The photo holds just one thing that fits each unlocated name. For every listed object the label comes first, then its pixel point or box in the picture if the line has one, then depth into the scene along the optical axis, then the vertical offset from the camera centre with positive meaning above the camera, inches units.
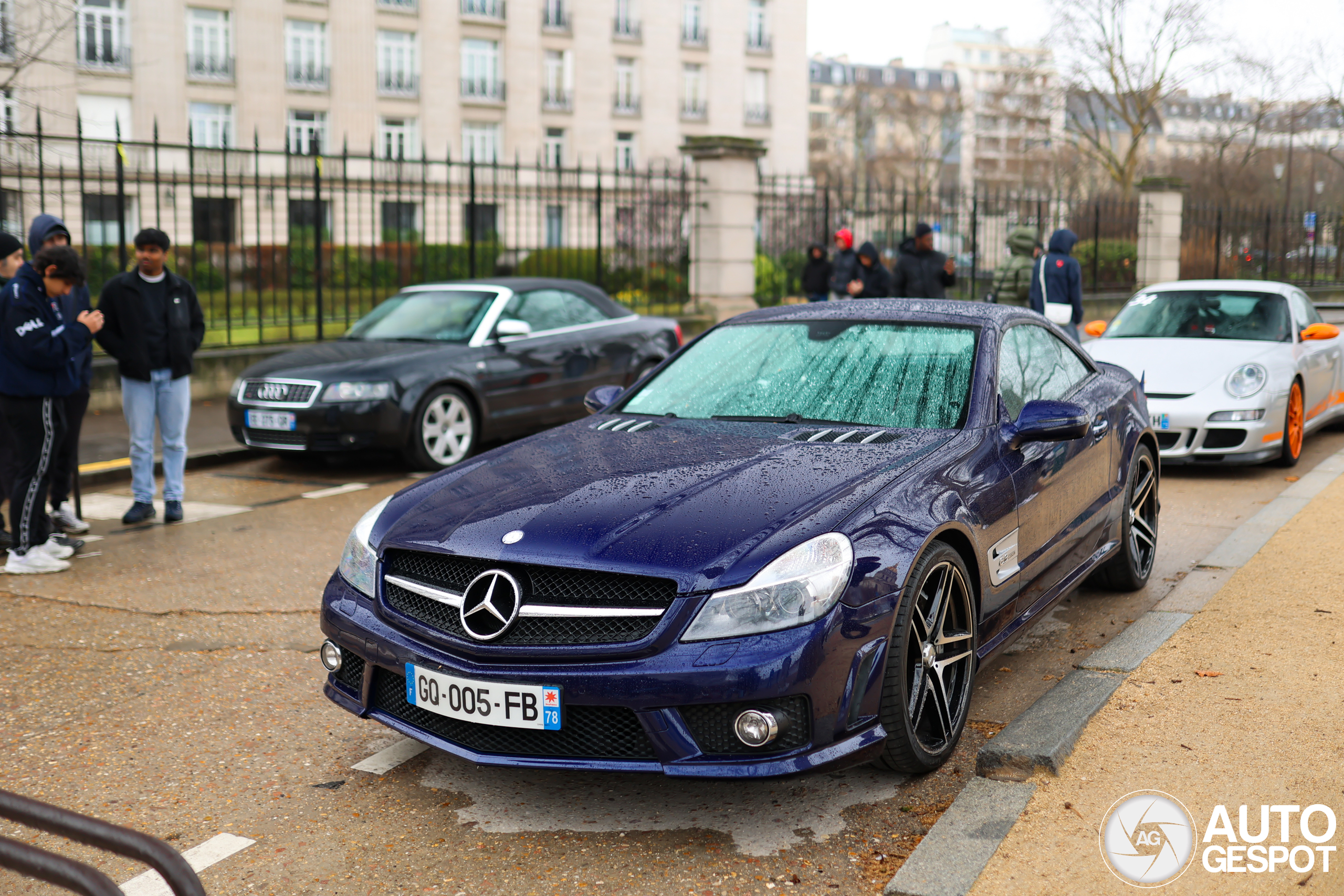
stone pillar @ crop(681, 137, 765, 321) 754.2 +22.3
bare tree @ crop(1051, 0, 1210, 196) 1578.5 +245.7
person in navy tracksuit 263.1 -26.0
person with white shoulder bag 487.2 -4.2
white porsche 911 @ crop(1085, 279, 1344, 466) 361.1 -27.8
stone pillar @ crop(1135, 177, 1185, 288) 1008.9 +32.8
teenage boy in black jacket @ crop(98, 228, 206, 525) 303.9 -22.8
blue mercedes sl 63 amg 131.4 -34.1
